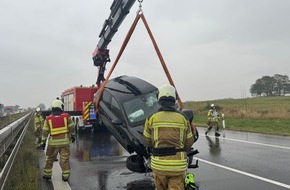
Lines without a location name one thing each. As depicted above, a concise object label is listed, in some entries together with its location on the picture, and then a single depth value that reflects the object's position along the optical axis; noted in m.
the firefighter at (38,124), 8.12
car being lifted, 4.63
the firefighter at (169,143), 2.72
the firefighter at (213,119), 10.55
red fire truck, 11.42
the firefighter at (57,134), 4.78
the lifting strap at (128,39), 5.56
